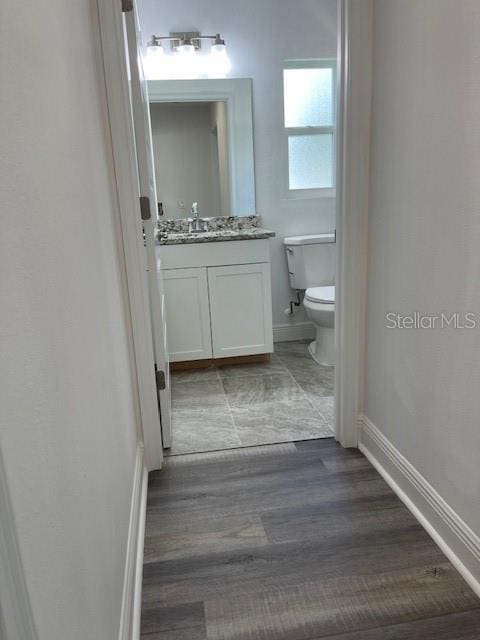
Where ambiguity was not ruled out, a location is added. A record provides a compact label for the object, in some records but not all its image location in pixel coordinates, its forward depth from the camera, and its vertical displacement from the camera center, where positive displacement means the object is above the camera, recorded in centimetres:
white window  340 +35
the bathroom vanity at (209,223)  303 -27
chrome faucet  341 -27
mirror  326 +23
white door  189 -9
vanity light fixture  315 +76
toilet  329 -61
